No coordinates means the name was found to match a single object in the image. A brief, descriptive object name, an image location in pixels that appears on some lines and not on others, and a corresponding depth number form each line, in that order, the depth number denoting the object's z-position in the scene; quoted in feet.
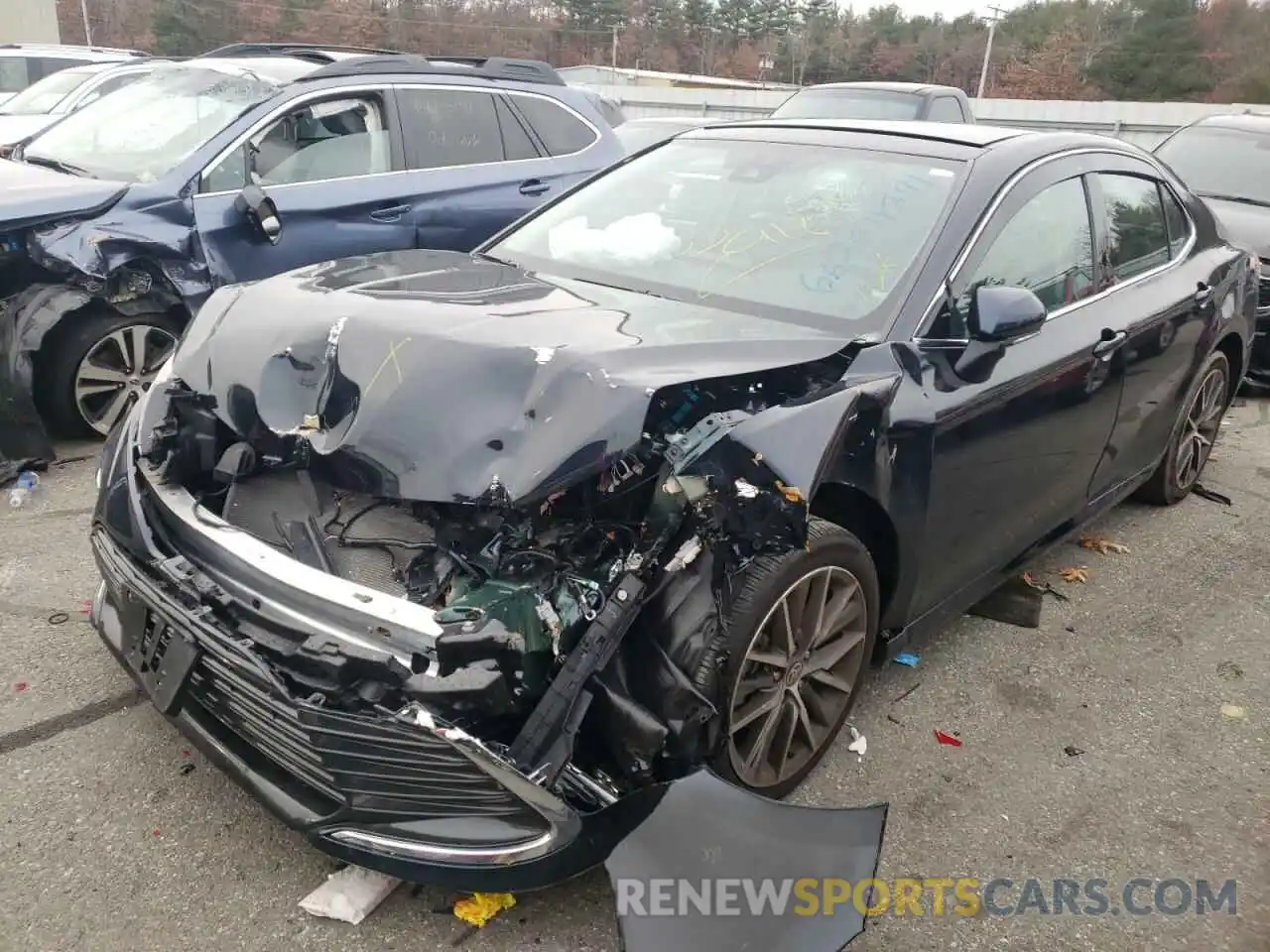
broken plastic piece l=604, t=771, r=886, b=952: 6.50
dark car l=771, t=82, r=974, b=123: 32.12
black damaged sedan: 6.73
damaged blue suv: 15.21
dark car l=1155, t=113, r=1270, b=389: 22.56
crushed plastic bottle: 13.99
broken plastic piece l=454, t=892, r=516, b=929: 7.33
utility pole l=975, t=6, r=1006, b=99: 150.10
